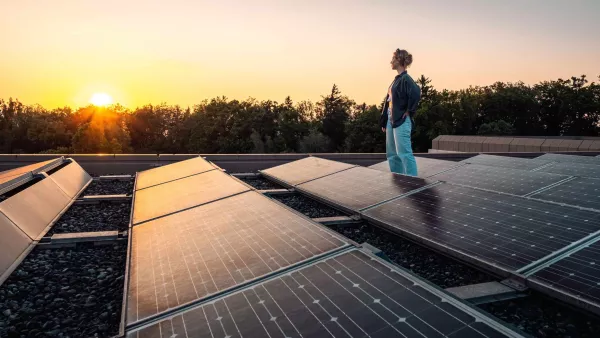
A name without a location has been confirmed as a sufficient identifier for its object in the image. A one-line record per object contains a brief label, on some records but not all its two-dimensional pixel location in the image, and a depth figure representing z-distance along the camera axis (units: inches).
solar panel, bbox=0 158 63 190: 269.2
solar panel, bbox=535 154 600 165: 495.0
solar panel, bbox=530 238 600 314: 129.1
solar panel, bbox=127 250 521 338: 86.4
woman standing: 341.4
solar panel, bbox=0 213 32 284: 178.7
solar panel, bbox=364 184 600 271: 165.0
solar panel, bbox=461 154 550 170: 443.2
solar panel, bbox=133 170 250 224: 248.2
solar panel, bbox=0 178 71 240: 216.8
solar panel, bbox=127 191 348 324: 126.7
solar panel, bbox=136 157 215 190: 369.7
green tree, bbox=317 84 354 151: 3897.9
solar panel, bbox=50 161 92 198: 337.1
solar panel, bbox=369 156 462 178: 391.9
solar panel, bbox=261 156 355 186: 378.3
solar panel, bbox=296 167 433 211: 268.2
